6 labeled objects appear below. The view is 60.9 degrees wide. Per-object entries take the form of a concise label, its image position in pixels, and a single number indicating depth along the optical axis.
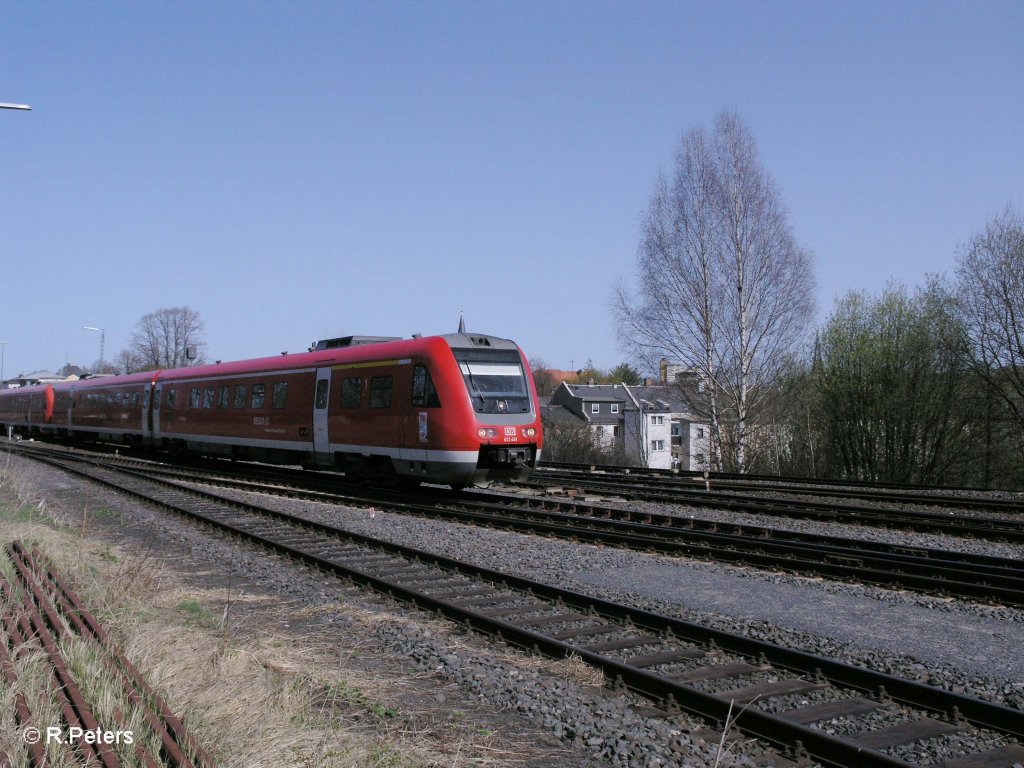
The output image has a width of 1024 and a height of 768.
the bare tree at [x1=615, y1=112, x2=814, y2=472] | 31.33
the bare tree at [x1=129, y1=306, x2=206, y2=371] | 82.81
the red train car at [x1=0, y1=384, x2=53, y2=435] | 43.44
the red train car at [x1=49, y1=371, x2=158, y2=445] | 31.64
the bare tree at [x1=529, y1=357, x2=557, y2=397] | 96.18
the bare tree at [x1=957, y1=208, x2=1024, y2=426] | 30.59
